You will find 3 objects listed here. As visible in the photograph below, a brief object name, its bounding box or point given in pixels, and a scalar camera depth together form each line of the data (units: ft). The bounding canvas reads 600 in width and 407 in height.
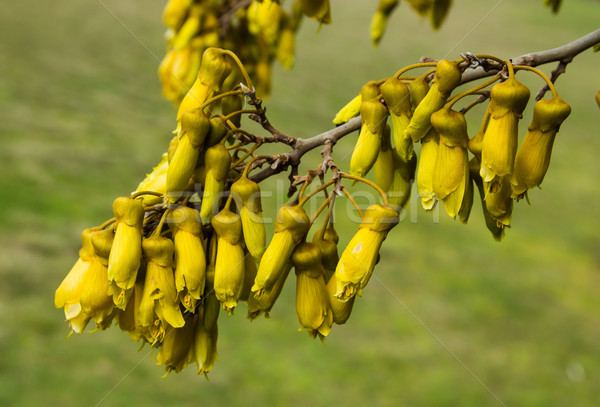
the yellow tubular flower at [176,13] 3.49
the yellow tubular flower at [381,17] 3.39
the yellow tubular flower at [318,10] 3.29
